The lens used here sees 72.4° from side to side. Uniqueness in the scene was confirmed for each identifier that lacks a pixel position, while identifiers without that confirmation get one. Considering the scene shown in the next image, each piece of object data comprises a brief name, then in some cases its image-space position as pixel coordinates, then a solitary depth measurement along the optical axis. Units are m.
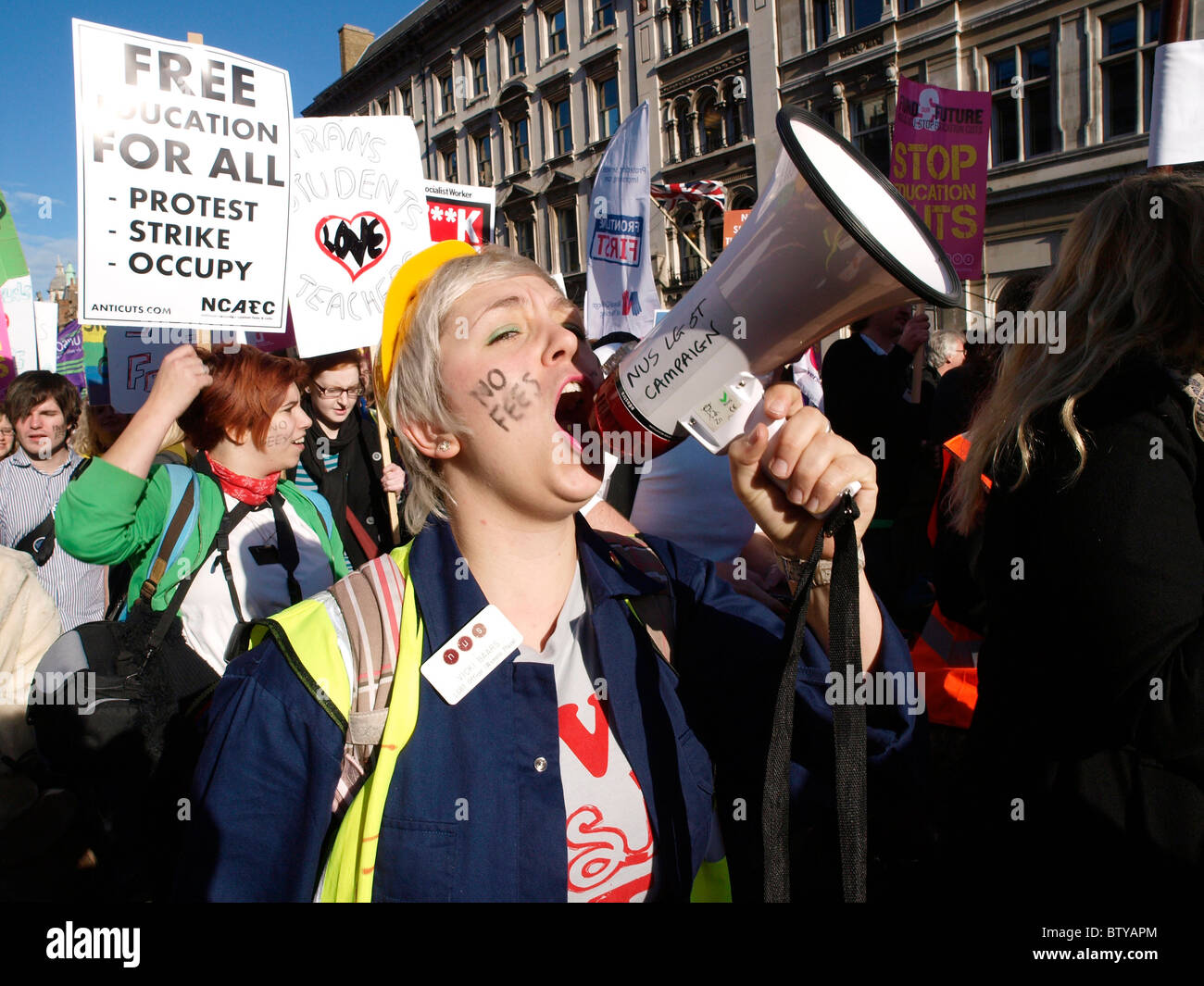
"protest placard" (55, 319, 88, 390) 8.62
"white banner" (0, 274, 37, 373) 5.08
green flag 5.09
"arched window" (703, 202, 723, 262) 22.28
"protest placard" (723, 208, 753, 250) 6.97
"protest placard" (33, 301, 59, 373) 6.62
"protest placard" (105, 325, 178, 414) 4.35
